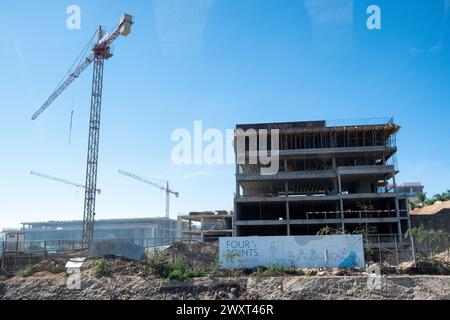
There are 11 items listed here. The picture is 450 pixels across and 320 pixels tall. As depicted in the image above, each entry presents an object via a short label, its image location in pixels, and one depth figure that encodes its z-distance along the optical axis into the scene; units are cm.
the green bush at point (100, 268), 2441
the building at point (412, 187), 17370
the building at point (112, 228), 16738
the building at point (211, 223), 6438
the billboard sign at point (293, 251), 2483
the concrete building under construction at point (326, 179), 5156
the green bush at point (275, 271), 2344
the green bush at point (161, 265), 2430
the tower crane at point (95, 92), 6350
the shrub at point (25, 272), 2658
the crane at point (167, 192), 15125
